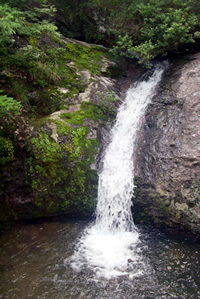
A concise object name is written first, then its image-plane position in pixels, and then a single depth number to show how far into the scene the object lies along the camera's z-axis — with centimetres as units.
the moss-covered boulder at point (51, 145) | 618
